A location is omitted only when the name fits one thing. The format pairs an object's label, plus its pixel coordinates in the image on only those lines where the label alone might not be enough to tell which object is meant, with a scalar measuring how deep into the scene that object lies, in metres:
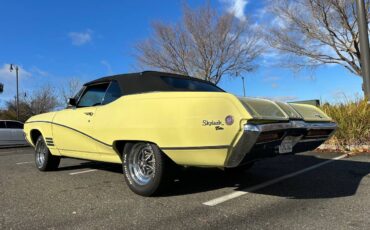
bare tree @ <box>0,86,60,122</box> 51.56
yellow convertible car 4.02
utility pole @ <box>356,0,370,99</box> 11.48
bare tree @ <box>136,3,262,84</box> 26.31
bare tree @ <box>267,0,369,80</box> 18.95
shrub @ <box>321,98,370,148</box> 9.43
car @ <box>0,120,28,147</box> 17.83
